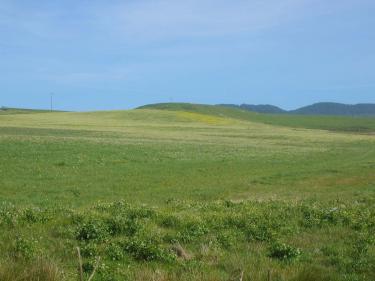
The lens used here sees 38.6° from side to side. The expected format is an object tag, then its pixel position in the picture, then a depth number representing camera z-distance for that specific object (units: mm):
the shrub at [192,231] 9648
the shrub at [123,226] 9891
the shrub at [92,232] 9461
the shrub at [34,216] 10742
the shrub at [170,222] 10652
